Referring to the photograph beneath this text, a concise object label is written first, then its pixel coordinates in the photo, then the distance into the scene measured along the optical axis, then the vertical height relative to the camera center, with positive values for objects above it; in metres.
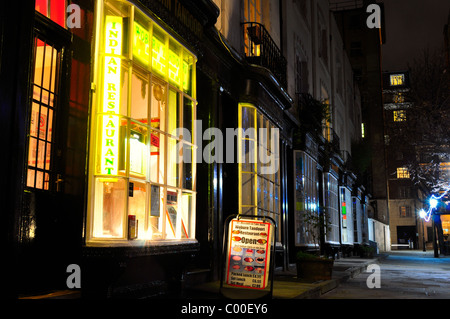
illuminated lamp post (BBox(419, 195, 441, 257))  32.34 +1.77
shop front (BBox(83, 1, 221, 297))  6.04 +1.07
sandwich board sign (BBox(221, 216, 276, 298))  7.09 -0.33
